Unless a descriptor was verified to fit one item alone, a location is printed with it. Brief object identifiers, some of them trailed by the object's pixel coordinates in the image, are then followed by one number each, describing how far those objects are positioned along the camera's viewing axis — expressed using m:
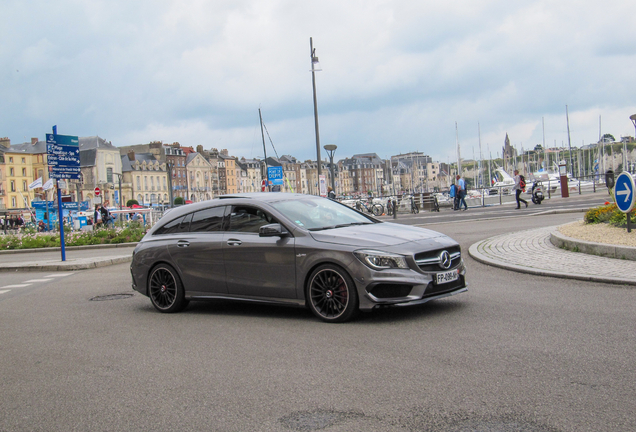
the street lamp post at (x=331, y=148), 35.58
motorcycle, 35.72
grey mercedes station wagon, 7.36
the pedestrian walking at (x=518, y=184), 32.34
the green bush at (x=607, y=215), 13.28
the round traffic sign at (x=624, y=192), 11.76
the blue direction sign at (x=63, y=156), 18.88
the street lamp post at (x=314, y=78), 31.48
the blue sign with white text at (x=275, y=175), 43.22
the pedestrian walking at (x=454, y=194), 39.01
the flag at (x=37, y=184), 52.98
